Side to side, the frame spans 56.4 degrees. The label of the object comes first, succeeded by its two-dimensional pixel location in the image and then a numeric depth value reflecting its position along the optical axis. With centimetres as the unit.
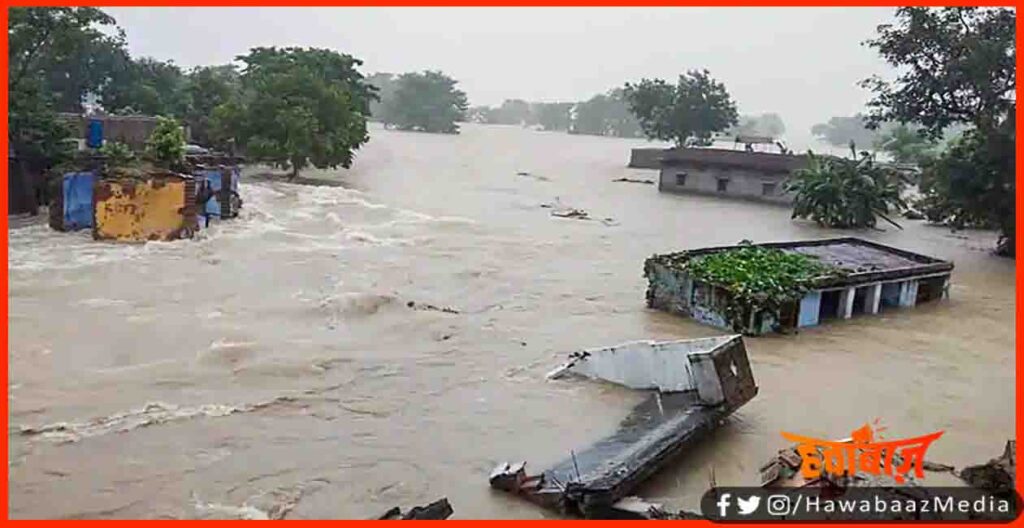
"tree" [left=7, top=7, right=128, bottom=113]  2308
